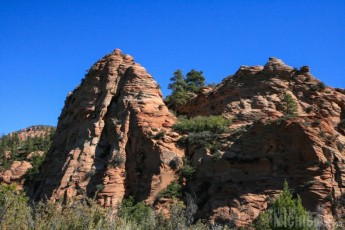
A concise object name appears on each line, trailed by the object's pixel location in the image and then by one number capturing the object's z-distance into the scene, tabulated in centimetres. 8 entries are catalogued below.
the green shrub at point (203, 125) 3725
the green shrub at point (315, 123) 3062
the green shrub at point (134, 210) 2925
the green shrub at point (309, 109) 3703
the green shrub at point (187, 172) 3317
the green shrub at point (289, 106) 3609
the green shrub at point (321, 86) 3794
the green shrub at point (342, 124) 3450
